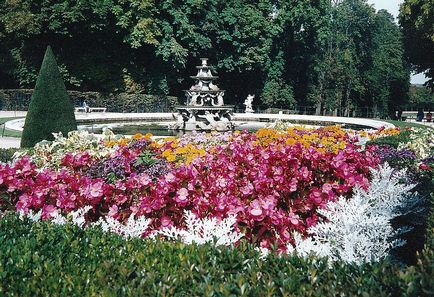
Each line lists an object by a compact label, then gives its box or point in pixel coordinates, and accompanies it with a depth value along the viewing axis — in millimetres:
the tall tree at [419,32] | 26152
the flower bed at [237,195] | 4285
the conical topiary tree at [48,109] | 12039
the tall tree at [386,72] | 41438
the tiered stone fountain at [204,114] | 18530
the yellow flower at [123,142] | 8328
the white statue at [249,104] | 35044
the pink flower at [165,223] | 4559
